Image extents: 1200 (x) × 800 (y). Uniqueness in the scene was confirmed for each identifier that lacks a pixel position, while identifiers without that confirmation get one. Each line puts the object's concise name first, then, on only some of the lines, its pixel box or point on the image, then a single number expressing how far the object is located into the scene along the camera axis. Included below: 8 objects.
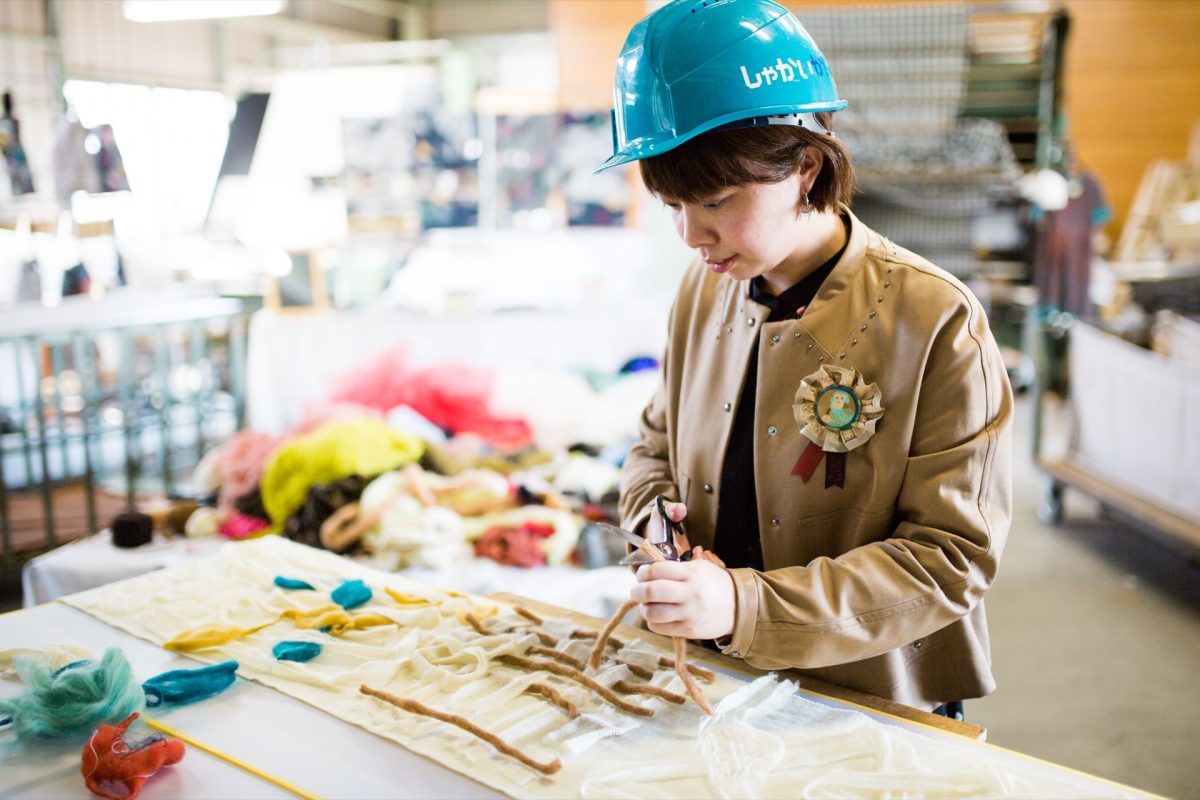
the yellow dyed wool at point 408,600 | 1.53
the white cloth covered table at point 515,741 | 1.01
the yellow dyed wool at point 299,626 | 1.36
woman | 1.14
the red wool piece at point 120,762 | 1.01
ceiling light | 7.14
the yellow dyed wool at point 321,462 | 3.01
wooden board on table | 1.16
